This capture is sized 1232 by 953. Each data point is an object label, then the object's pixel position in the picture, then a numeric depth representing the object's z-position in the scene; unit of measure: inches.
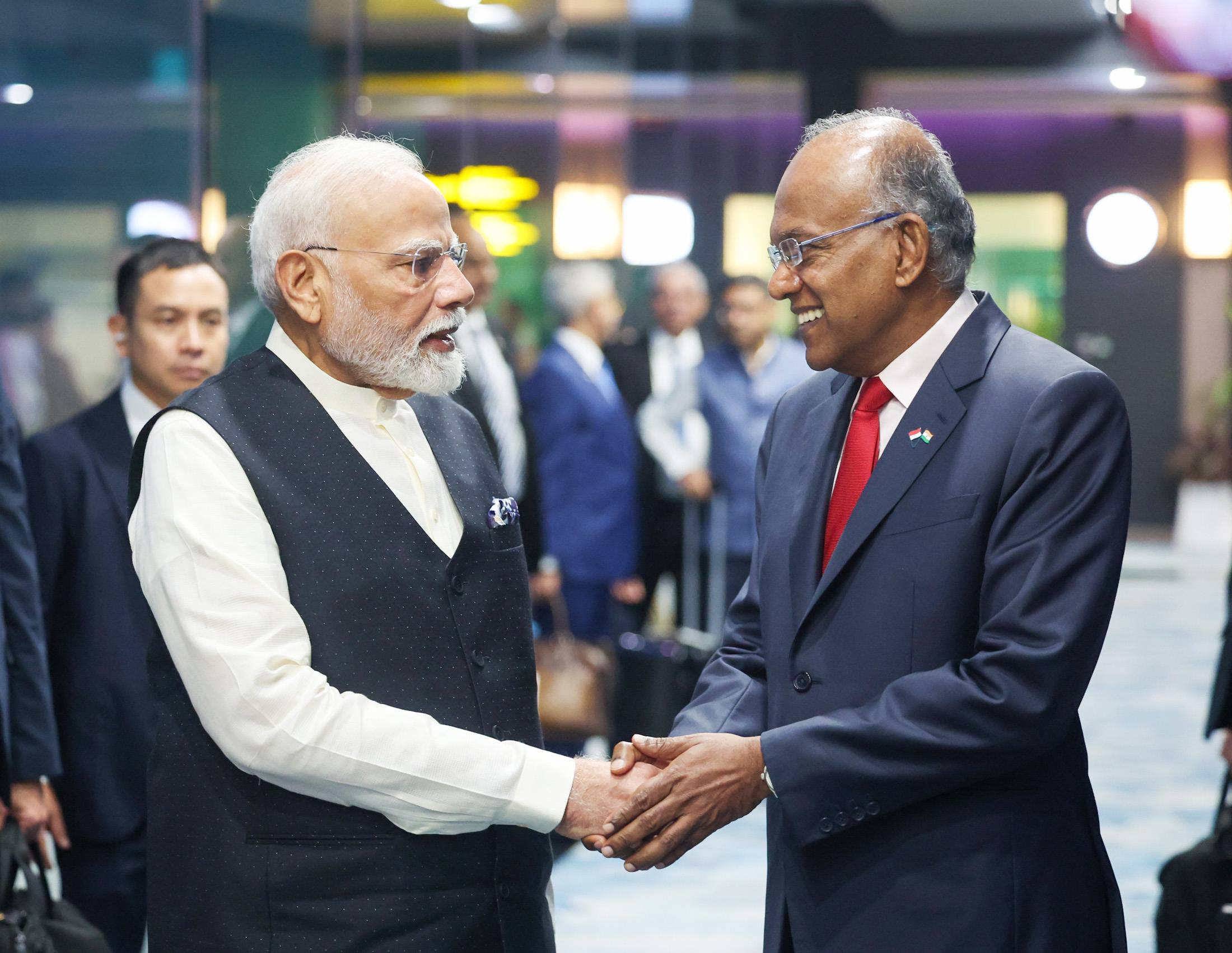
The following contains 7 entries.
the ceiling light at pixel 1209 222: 590.2
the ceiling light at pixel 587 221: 365.7
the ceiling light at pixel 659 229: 426.6
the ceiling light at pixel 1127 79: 574.2
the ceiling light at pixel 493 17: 259.6
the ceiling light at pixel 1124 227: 597.0
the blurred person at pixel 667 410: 256.7
